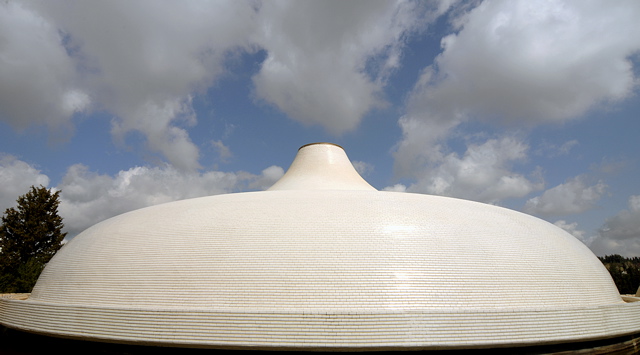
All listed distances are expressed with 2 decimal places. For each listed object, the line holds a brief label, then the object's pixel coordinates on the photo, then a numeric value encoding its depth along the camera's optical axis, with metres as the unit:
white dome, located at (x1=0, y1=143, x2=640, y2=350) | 8.12
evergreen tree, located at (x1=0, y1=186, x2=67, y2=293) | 24.42
